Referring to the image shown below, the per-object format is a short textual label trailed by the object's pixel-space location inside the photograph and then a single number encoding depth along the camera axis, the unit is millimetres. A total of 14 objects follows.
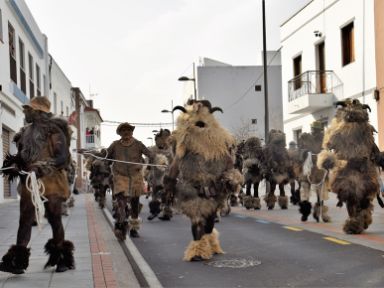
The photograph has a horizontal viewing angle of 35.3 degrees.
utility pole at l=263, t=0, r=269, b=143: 23188
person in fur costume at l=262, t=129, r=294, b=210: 16234
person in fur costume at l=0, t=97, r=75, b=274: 6809
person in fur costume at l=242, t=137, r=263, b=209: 16906
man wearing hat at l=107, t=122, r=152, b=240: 10250
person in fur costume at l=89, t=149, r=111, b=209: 17998
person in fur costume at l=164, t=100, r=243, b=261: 7969
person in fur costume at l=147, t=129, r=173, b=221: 14461
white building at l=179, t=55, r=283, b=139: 51375
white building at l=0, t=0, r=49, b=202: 20844
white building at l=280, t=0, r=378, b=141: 20859
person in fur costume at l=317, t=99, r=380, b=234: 9727
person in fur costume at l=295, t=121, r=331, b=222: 11820
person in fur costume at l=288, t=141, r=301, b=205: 15586
